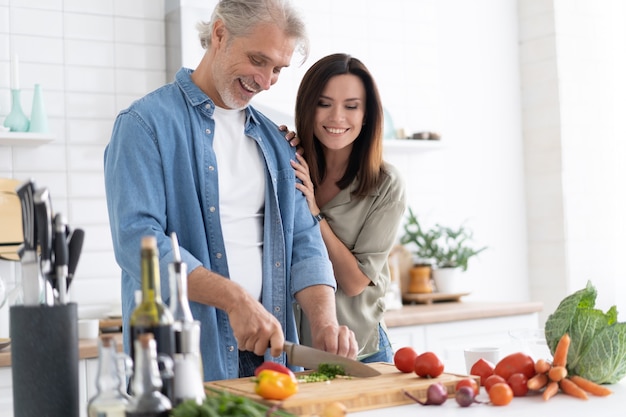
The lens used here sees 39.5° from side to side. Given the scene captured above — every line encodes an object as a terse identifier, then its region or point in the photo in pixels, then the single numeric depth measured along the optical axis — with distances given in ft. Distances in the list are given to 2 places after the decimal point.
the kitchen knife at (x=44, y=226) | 4.43
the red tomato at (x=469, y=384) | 5.41
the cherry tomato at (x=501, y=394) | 5.27
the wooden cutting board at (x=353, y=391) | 5.03
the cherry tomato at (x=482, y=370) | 5.90
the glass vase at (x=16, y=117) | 10.88
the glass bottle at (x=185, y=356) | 4.36
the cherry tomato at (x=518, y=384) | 5.57
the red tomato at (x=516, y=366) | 5.70
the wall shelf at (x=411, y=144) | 13.51
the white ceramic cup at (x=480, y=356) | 6.58
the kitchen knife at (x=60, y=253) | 4.58
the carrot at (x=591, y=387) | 5.59
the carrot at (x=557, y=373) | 5.55
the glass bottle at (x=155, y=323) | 4.33
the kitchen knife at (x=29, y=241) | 4.49
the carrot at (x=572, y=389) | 5.54
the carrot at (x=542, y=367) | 5.62
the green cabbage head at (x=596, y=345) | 5.83
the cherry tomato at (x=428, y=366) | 5.67
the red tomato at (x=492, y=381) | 5.48
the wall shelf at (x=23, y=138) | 10.71
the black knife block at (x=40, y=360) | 4.61
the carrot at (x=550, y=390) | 5.46
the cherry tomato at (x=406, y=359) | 5.89
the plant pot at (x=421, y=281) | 13.74
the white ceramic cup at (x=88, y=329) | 10.21
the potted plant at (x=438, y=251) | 13.92
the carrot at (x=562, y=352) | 5.69
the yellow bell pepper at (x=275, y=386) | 5.03
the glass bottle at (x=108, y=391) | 4.25
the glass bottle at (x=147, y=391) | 4.10
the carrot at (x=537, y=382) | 5.56
